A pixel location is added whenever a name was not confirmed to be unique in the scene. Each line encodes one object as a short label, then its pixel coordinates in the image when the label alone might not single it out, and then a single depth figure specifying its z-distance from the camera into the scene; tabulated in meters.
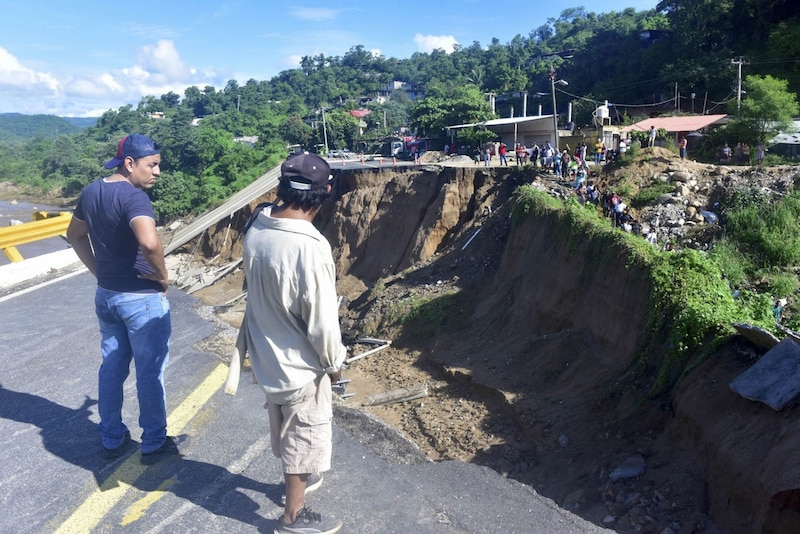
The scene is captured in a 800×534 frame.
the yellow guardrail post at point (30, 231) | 7.95
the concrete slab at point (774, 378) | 3.90
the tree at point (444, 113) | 39.00
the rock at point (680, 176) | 13.10
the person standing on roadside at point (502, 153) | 22.34
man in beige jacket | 2.55
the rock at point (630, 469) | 5.29
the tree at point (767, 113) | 17.73
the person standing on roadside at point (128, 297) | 3.25
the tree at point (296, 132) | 57.41
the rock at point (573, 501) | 5.09
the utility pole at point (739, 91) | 25.95
